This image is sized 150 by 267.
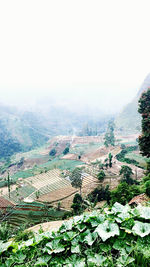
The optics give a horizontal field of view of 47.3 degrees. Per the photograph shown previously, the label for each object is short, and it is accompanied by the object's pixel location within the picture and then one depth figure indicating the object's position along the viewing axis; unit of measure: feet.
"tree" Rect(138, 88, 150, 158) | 44.83
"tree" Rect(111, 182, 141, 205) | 44.09
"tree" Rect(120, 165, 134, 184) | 77.05
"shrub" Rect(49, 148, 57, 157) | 201.67
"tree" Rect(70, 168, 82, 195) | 83.87
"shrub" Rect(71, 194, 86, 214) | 63.52
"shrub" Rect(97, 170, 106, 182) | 97.07
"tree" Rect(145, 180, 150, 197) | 35.31
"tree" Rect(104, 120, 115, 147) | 172.55
